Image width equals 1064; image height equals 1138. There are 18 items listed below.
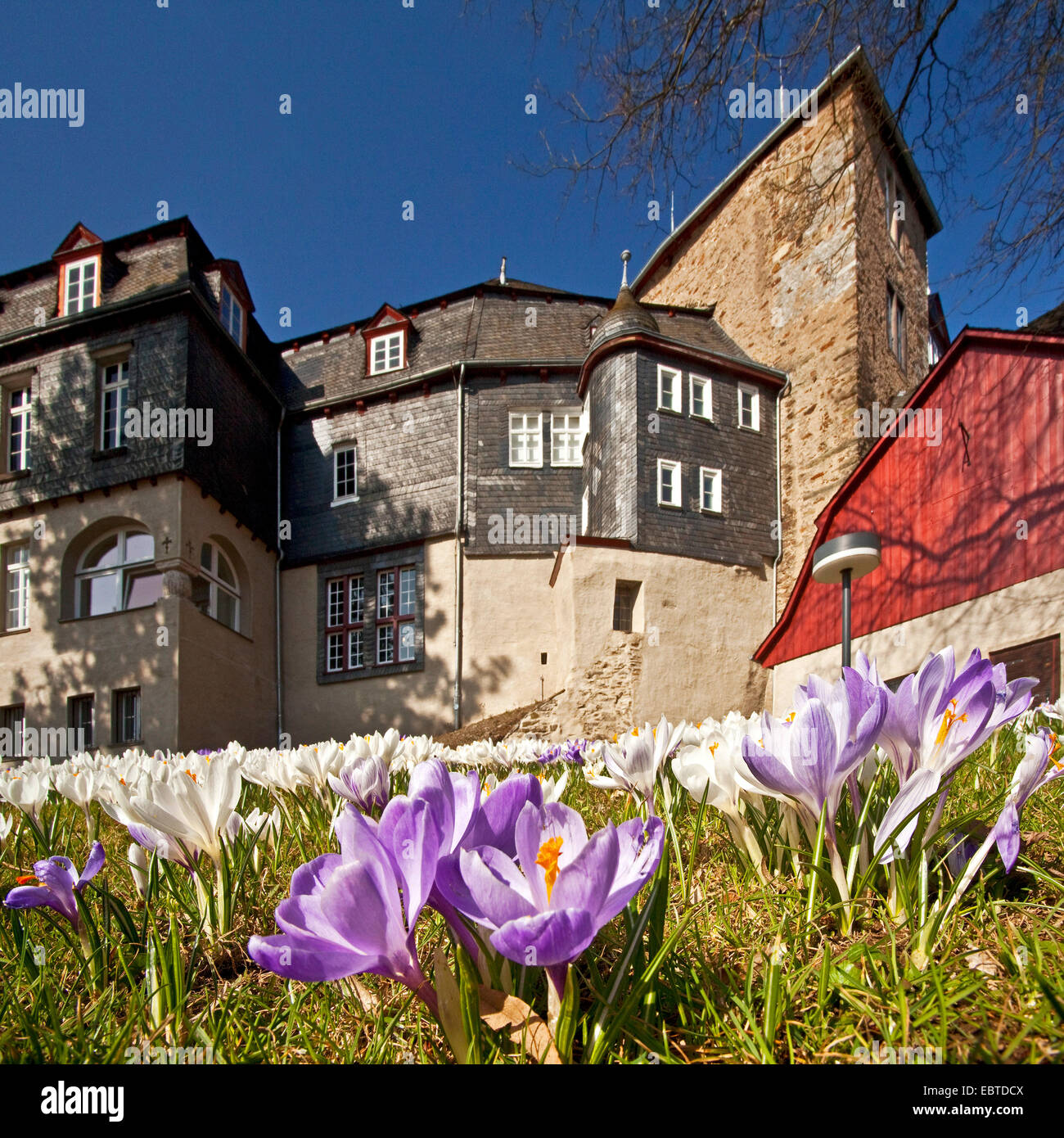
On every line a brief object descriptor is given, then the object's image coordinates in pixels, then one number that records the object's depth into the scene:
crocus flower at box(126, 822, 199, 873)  1.44
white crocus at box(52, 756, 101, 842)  2.43
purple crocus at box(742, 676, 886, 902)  1.15
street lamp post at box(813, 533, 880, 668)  5.64
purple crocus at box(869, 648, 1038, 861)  1.24
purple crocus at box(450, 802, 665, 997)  0.75
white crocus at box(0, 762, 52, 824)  2.31
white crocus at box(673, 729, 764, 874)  1.52
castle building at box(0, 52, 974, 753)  17.95
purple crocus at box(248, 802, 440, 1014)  0.74
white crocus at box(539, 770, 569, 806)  1.28
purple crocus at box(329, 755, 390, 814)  1.98
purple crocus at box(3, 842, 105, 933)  1.24
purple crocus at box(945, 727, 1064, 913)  1.22
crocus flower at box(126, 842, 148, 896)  1.53
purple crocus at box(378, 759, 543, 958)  0.84
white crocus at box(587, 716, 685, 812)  1.82
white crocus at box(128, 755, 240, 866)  1.40
